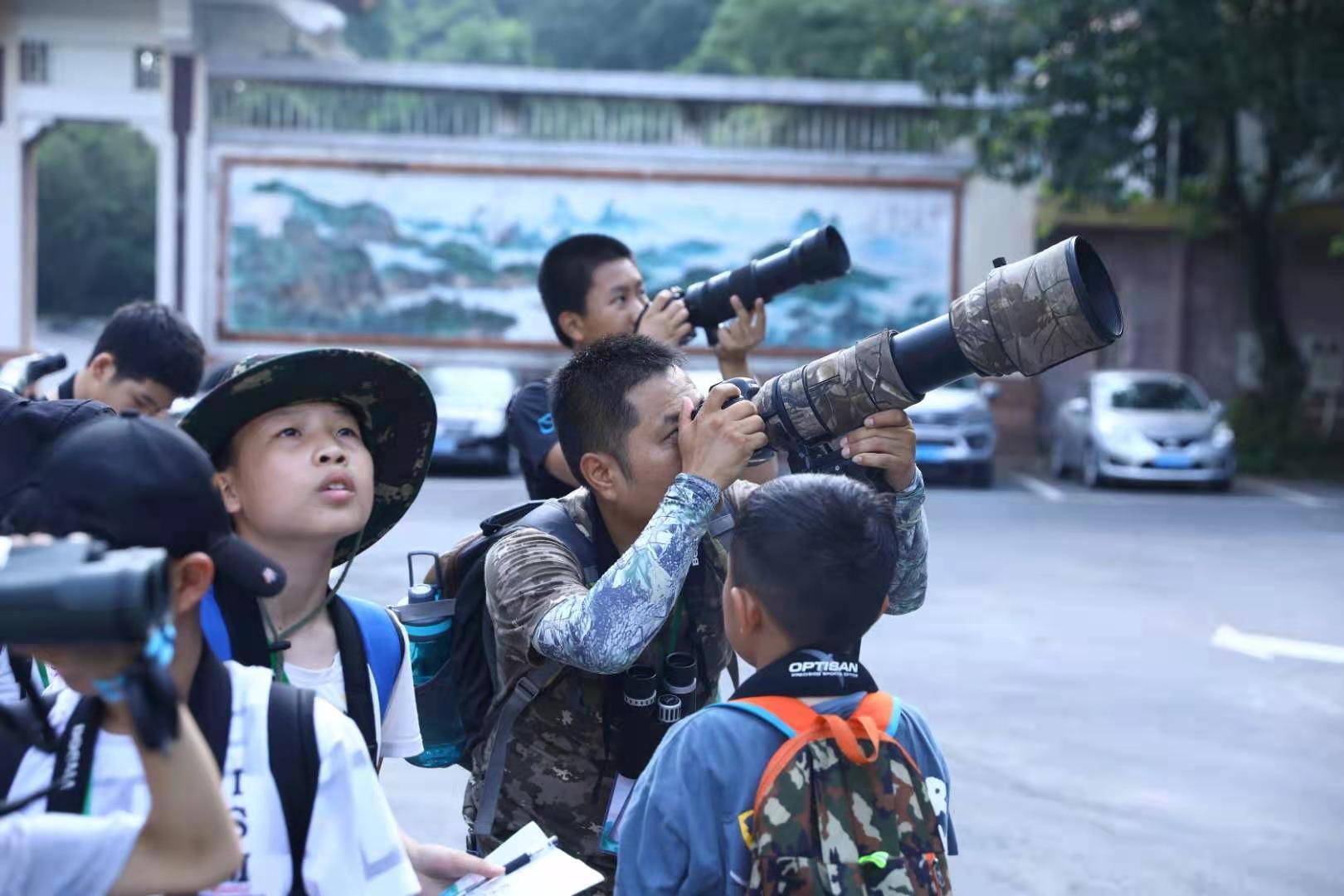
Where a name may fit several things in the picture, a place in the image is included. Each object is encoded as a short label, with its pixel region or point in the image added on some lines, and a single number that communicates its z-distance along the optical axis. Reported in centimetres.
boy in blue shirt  192
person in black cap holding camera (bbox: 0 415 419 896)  154
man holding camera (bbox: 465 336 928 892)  232
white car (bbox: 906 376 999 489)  1552
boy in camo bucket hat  214
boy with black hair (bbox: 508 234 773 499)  353
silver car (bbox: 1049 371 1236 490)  1570
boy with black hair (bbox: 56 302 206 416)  388
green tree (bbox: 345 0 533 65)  3478
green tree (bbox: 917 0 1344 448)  1590
